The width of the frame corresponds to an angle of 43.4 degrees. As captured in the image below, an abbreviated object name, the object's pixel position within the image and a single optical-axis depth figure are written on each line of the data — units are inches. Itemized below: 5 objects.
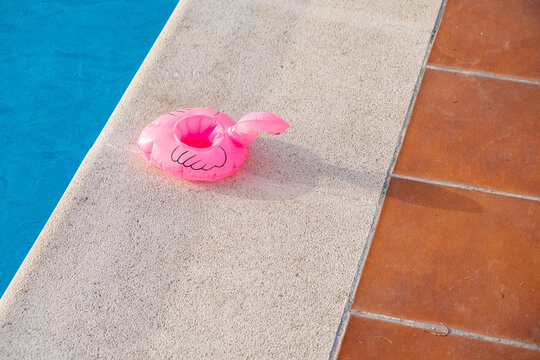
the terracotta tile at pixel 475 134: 103.0
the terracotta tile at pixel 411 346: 84.2
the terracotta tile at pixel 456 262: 88.0
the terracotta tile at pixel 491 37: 119.2
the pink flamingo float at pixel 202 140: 97.8
